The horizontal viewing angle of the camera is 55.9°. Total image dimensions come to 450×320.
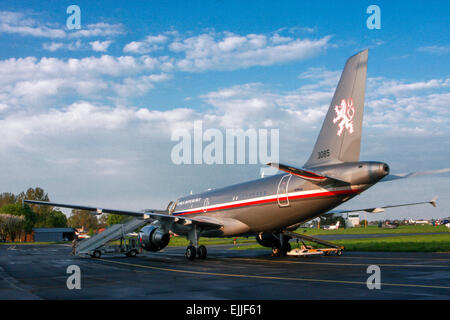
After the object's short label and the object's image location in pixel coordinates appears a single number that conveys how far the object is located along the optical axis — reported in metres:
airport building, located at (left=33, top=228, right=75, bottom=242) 125.50
